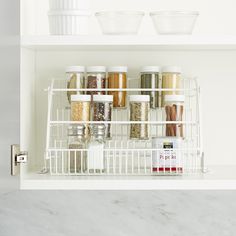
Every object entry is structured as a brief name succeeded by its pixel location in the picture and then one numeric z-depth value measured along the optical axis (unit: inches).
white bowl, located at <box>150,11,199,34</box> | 94.6
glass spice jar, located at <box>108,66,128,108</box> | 99.4
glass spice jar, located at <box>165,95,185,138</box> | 97.4
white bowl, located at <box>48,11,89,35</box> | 95.6
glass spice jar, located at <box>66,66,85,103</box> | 99.9
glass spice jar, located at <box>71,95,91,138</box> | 96.2
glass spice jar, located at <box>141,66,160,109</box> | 99.4
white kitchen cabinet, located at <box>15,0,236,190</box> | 104.0
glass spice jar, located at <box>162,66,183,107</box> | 99.4
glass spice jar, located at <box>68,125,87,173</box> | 96.1
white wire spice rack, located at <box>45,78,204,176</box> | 96.0
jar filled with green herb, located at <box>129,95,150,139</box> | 96.6
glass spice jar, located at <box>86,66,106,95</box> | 99.4
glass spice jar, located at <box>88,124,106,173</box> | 95.8
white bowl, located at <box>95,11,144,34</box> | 95.3
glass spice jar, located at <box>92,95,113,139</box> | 96.5
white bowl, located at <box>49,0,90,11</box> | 95.7
